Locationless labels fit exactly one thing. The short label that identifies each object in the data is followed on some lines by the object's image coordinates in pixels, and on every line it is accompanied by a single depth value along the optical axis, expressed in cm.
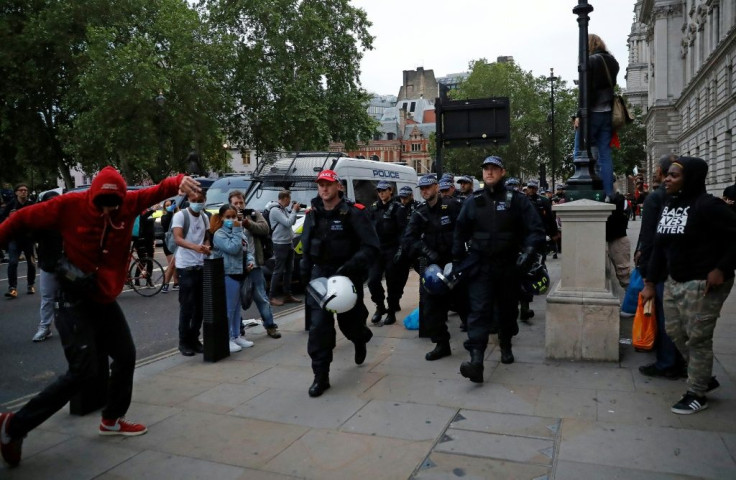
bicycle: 1129
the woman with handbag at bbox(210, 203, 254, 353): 684
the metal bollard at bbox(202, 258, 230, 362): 630
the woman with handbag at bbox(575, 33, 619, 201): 715
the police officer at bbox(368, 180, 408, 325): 825
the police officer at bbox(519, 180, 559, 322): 1065
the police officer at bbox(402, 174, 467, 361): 645
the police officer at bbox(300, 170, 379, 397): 525
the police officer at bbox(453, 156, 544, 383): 534
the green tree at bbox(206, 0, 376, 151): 3838
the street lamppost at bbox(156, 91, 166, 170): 3181
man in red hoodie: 383
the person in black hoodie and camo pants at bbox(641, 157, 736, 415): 430
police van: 1296
